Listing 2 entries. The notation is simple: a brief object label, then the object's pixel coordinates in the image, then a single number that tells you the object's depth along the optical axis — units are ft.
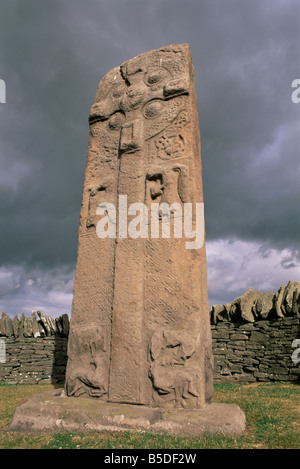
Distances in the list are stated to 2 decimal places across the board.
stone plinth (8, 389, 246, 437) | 9.53
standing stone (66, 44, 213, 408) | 10.93
